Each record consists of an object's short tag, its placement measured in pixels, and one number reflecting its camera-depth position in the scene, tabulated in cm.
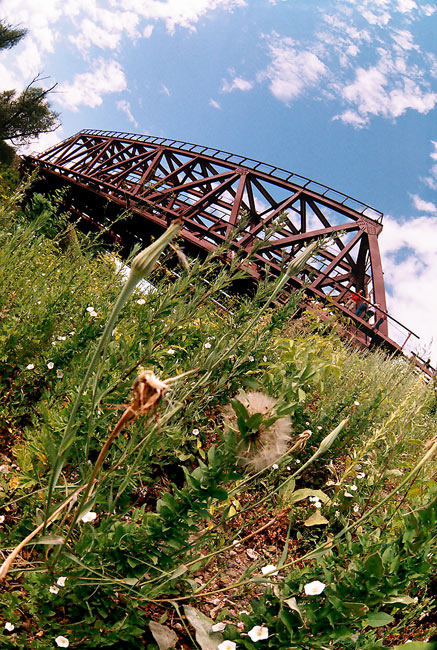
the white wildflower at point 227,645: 58
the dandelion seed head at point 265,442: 56
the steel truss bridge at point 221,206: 956
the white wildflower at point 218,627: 63
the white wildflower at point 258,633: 55
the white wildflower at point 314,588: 55
